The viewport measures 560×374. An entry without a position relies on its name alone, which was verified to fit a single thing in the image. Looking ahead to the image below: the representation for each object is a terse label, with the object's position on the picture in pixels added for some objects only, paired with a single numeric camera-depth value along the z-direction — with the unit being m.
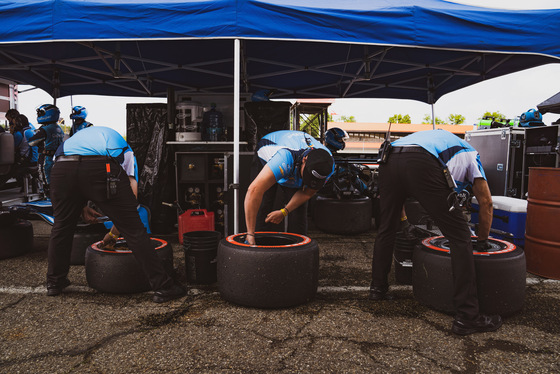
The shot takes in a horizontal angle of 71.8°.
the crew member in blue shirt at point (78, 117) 6.55
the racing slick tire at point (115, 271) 3.33
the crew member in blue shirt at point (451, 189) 2.65
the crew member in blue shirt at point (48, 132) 6.59
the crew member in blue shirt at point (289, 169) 2.80
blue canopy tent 3.76
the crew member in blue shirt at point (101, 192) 3.02
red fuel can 5.26
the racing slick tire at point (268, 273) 2.92
